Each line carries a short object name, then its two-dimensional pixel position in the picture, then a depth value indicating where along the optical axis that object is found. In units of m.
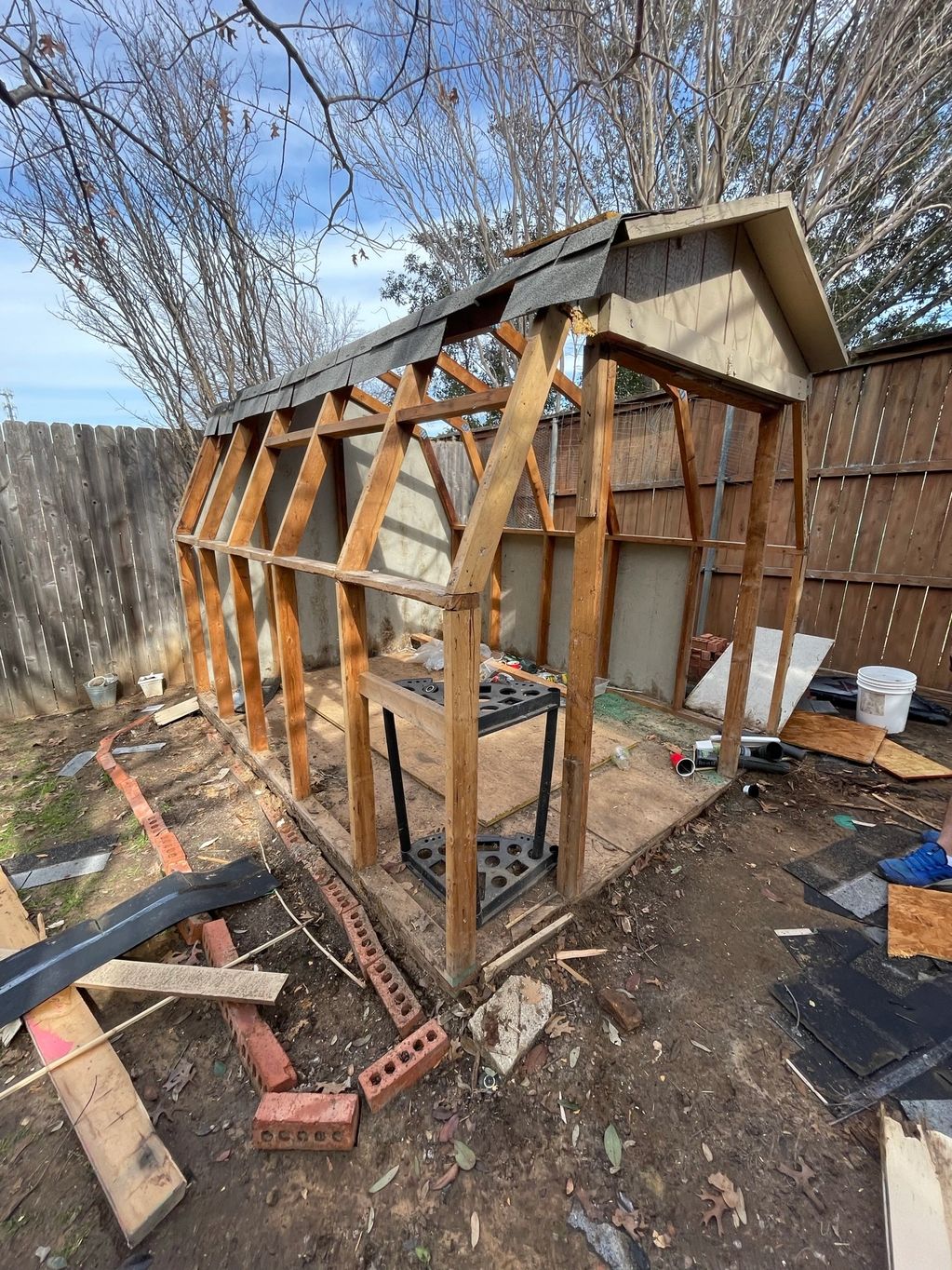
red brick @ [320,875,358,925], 2.31
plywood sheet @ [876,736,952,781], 3.44
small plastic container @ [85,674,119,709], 4.56
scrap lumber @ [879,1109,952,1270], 1.25
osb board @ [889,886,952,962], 2.15
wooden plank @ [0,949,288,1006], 1.86
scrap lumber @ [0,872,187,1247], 1.36
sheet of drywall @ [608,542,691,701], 4.35
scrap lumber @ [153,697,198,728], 4.28
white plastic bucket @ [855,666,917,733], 4.00
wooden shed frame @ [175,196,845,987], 1.57
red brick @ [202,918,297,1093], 1.65
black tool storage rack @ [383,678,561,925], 1.98
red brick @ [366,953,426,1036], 1.83
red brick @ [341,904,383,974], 2.06
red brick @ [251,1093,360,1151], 1.49
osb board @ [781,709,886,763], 3.75
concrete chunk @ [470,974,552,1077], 1.75
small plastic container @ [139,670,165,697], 4.78
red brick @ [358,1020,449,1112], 1.60
